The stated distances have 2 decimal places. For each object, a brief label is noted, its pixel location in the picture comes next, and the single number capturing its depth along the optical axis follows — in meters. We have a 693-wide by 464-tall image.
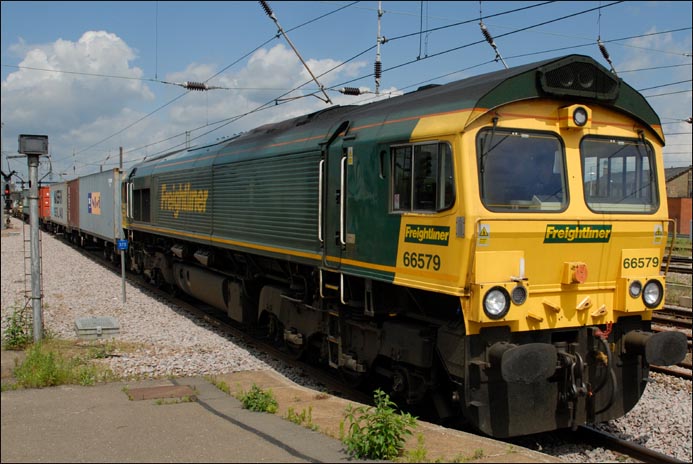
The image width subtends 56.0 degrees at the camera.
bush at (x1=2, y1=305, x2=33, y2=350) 9.89
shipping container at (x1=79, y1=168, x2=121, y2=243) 22.62
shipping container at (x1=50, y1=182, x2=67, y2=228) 37.78
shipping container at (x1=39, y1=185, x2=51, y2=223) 46.83
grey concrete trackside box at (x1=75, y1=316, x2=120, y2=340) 10.96
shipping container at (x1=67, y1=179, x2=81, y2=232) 32.70
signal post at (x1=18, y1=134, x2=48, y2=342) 9.98
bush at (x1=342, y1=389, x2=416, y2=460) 5.24
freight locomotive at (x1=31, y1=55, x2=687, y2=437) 6.24
